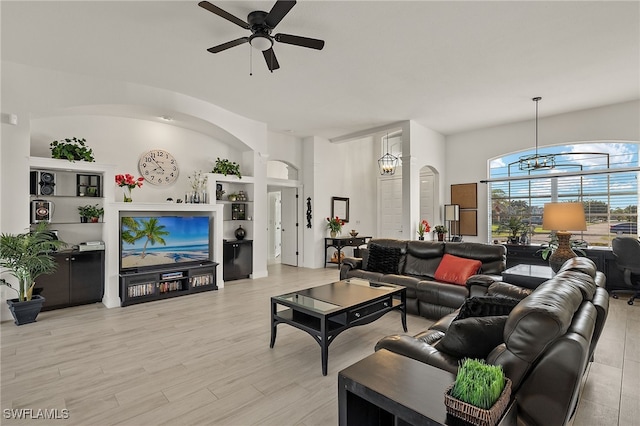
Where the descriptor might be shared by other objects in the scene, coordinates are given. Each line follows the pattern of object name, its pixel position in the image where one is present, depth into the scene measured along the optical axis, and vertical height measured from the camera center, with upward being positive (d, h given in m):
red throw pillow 3.99 -0.74
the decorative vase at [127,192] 4.96 +0.31
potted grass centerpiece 1.12 -0.67
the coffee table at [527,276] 3.38 -0.70
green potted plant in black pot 3.67 -0.61
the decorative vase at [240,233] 6.54 -0.44
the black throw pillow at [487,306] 1.92 -0.59
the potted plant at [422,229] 6.66 -0.36
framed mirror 8.30 +0.10
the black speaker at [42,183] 4.31 +0.40
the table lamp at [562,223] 3.37 -0.12
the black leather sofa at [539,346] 1.35 -0.63
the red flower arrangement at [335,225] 7.93 -0.33
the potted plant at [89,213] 4.74 -0.02
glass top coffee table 2.73 -0.91
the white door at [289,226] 8.20 -0.37
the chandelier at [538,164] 5.37 +0.82
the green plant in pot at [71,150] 4.36 +0.86
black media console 4.63 -1.10
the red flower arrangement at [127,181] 4.84 +0.47
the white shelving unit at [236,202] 6.45 +0.14
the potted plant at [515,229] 6.39 -0.35
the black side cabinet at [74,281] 4.27 -0.95
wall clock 5.50 +0.80
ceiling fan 2.75 +1.63
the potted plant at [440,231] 7.07 -0.43
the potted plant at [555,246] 3.49 -0.55
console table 7.89 -0.78
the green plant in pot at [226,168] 6.09 +0.86
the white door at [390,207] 8.95 +0.13
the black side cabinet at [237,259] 6.17 -0.95
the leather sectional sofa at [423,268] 3.81 -0.81
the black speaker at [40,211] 4.32 +0.01
